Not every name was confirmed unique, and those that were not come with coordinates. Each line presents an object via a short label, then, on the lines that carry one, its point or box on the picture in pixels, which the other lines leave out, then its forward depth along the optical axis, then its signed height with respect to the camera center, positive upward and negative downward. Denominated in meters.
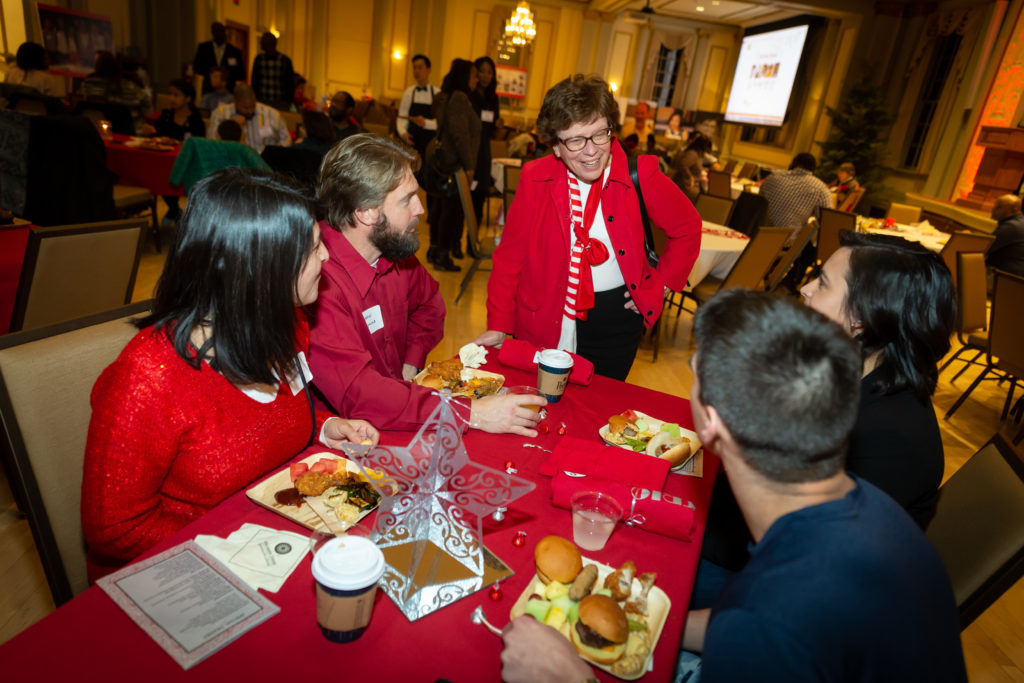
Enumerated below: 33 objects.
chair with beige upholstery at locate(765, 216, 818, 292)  4.71 -0.66
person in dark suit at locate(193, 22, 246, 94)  8.43 +0.30
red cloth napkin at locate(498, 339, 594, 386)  1.88 -0.70
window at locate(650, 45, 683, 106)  15.39 +1.82
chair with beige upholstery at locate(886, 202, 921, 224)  7.99 -0.36
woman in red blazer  1.99 -0.37
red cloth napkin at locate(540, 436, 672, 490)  1.35 -0.72
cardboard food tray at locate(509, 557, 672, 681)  0.97 -0.75
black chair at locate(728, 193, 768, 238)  5.75 -0.48
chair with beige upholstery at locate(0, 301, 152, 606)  1.18 -0.74
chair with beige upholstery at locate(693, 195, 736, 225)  5.86 -0.49
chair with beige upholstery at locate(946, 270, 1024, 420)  3.73 -0.79
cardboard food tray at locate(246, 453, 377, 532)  1.12 -0.77
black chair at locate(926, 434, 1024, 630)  1.24 -0.70
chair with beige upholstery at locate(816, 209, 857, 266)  5.66 -0.47
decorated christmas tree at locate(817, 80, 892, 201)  10.12 +0.76
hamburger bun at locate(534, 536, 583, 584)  1.04 -0.72
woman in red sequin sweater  1.11 -0.56
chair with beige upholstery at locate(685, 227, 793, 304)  4.11 -0.64
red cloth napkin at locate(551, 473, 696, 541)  1.21 -0.70
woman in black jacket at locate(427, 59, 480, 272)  5.30 -0.16
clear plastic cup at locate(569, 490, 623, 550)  1.15 -0.70
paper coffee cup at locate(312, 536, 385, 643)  0.82 -0.63
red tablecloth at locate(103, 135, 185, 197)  5.24 -0.84
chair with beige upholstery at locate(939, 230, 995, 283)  5.82 -0.45
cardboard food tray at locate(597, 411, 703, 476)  1.50 -0.75
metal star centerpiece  1.02 -0.69
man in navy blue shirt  0.74 -0.48
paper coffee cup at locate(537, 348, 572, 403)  1.68 -0.65
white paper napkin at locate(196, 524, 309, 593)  0.99 -0.77
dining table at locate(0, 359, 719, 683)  0.81 -0.77
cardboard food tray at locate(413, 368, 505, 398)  1.79 -0.74
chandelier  10.82 +1.80
